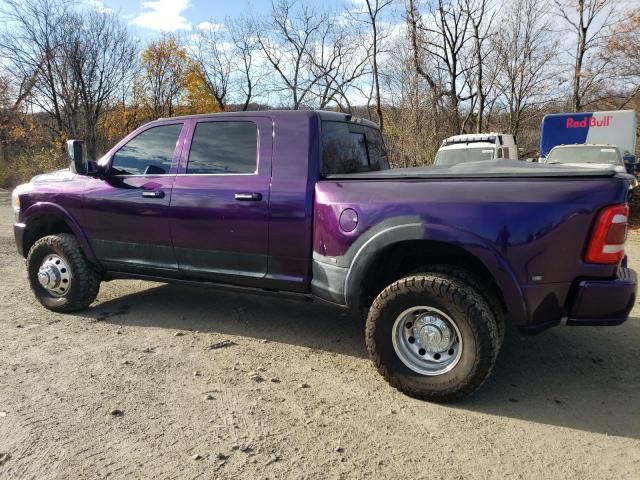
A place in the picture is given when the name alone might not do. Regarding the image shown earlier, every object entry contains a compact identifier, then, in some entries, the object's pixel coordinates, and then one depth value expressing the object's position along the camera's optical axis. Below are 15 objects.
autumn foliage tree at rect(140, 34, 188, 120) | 33.09
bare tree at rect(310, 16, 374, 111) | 33.88
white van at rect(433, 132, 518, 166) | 12.42
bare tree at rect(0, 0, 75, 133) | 22.98
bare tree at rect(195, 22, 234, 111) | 37.41
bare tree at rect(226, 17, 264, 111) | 37.00
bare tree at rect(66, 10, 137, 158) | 23.98
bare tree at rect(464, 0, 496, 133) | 23.48
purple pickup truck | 2.85
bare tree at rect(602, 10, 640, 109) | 19.70
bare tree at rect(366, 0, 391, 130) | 27.69
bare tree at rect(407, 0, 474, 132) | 23.58
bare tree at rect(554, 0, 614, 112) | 23.08
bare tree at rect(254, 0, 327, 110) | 34.56
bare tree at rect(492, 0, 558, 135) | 22.97
